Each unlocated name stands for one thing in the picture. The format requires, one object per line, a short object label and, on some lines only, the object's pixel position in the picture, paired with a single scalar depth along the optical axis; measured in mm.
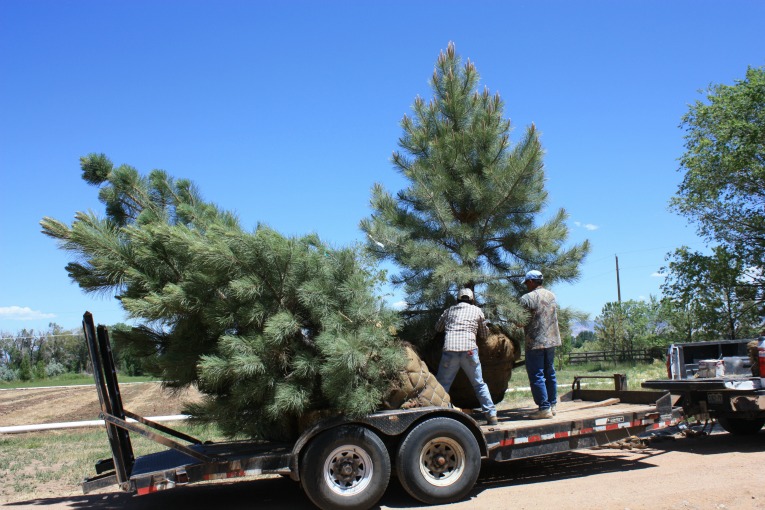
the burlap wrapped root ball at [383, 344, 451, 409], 6559
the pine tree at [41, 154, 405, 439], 5961
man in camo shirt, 7652
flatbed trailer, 6043
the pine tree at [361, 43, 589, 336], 8211
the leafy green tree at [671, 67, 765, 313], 25125
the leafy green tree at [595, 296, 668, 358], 44688
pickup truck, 8227
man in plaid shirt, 7105
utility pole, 44969
